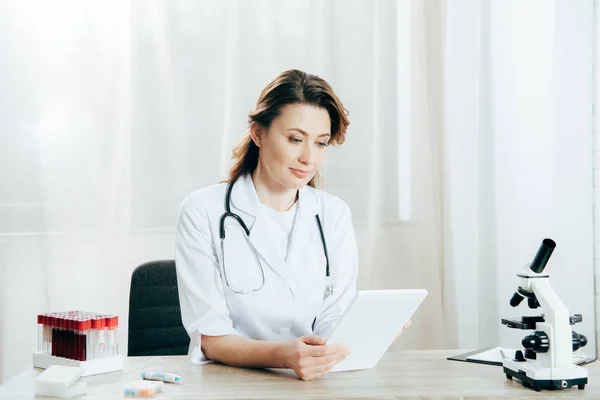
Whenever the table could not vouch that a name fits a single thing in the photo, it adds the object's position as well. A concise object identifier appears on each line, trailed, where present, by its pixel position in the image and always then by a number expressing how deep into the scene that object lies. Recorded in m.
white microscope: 1.59
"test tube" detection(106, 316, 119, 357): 1.70
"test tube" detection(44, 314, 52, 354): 1.78
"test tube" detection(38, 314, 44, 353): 1.78
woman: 1.97
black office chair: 2.29
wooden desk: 1.54
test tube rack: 1.69
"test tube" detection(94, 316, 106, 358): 1.69
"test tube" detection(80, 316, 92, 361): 1.68
